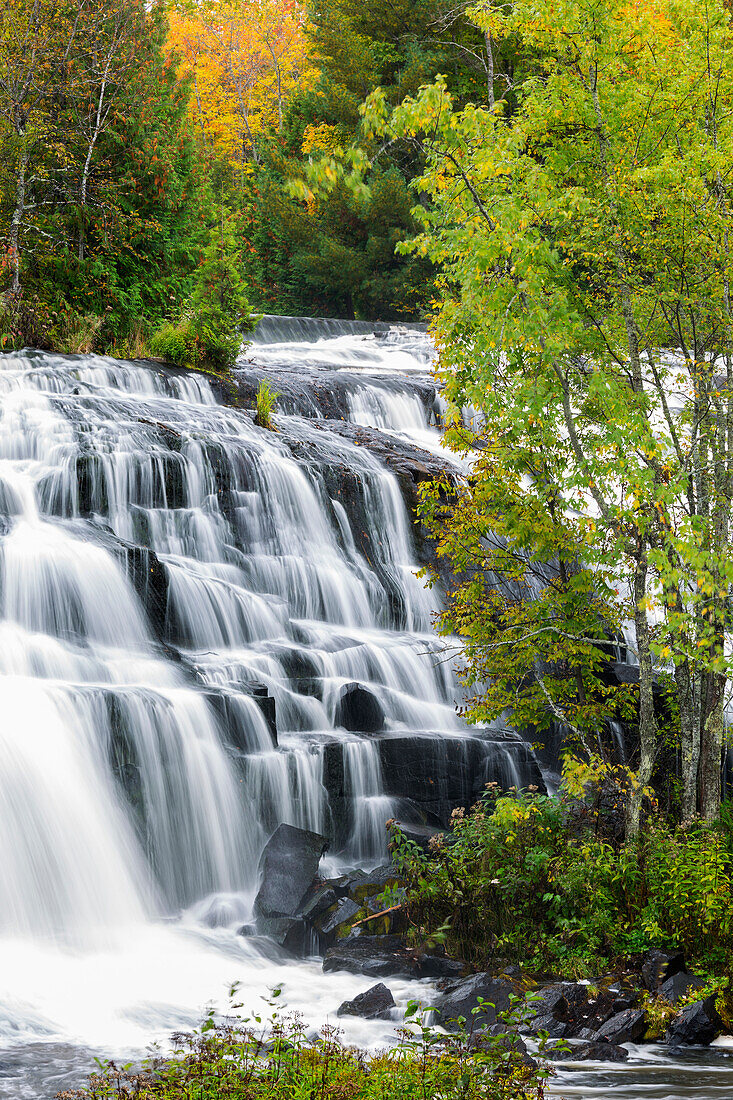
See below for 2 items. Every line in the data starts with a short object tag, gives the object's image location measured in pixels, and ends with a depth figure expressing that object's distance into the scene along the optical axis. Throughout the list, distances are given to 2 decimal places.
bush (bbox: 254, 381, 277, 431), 32.62
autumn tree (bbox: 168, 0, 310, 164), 100.87
